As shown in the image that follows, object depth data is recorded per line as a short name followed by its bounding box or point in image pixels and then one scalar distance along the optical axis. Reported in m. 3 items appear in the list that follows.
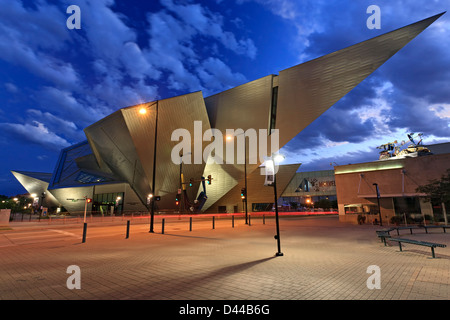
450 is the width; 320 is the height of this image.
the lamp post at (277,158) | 9.19
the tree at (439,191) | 15.55
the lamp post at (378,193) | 20.77
